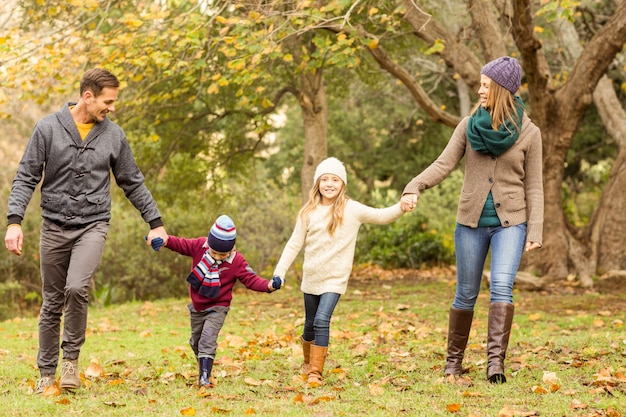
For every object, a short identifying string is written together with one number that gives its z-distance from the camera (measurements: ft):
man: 31.90
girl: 33.96
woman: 32.53
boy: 32.55
